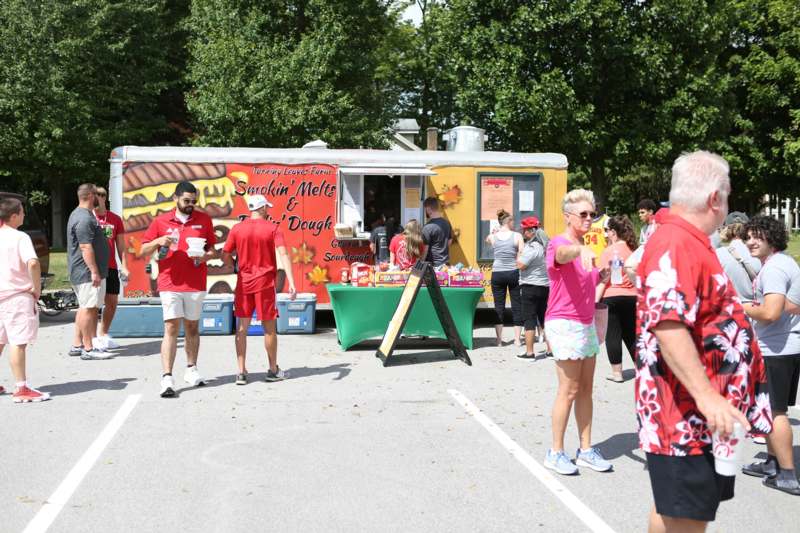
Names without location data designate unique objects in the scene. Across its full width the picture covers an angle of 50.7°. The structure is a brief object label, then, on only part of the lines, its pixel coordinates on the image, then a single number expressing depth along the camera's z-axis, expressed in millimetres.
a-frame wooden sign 9867
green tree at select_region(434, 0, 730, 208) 24219
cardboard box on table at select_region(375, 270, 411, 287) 10891
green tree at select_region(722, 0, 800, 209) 29797
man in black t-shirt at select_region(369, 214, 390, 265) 13102
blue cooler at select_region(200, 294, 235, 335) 12125
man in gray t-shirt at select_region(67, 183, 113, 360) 9656
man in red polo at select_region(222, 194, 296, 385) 8297
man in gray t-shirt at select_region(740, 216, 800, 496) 5113
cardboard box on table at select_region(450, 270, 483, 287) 11016
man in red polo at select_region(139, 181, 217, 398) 7793
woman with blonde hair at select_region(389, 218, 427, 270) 10844
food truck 12625
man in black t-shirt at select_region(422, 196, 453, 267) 11930
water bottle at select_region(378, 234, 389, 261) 13144
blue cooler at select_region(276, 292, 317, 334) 12344
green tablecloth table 10648
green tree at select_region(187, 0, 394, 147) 27359
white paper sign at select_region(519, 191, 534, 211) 13648
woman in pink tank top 5345
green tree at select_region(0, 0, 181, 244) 29609
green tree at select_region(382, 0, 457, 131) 38250
